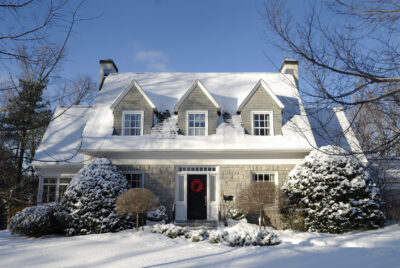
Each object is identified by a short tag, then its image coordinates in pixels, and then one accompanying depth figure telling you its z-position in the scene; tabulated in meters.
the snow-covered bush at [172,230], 10.76
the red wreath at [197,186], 14.52
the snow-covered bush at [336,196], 11.50
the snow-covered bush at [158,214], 13.11
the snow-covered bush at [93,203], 11.98
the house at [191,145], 14.24
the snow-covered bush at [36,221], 11.59
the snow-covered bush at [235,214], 13.57
